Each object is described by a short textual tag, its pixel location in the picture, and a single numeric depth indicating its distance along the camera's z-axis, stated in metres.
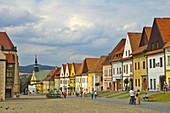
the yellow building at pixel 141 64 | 69.25
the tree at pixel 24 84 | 182.52
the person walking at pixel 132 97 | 39.47
